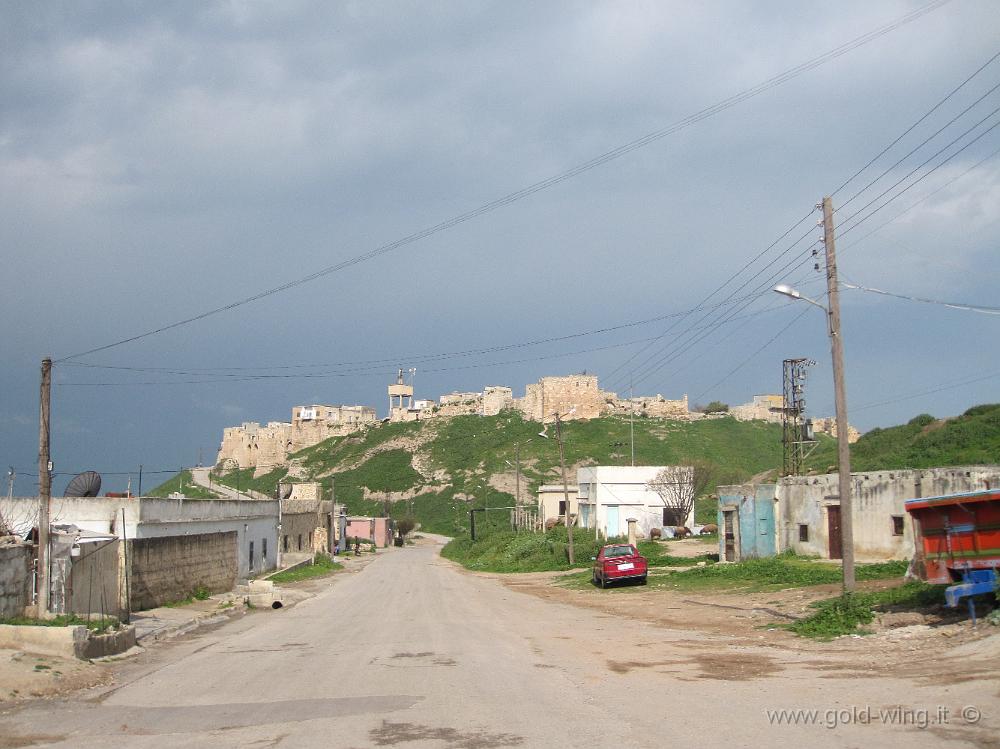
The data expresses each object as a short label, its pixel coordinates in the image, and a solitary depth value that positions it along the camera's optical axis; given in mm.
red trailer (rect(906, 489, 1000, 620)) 12875
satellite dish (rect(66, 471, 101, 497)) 30172
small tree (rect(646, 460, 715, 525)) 57562
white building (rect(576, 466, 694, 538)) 57750
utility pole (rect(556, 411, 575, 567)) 42294
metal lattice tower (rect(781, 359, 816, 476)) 43031
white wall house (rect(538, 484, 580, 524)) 68250
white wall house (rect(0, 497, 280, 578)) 28422
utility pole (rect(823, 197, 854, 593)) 16500
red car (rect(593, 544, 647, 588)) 29609
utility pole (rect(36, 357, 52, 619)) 17781
